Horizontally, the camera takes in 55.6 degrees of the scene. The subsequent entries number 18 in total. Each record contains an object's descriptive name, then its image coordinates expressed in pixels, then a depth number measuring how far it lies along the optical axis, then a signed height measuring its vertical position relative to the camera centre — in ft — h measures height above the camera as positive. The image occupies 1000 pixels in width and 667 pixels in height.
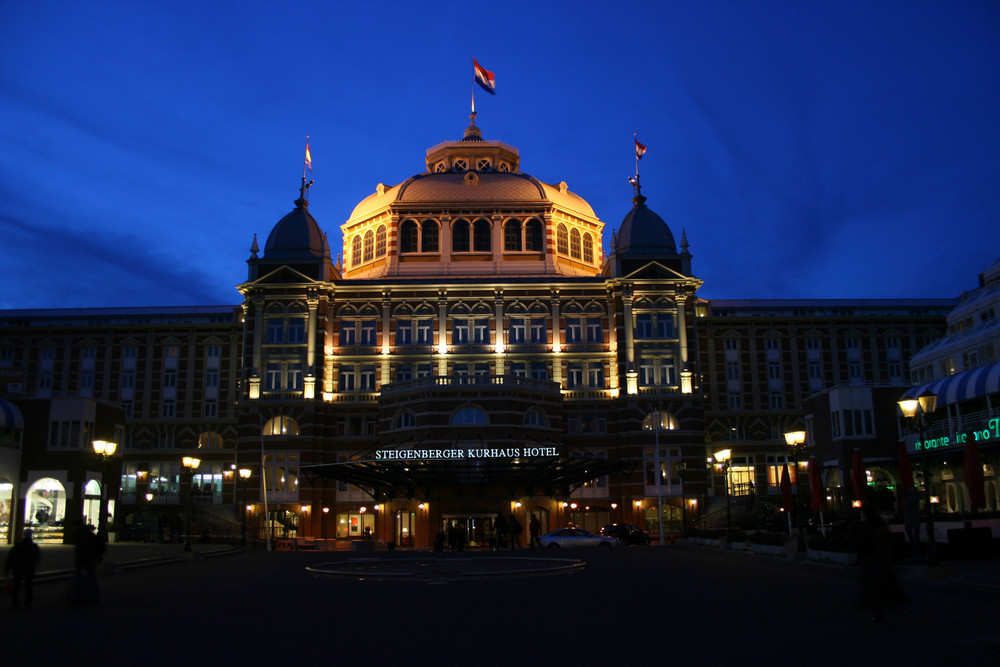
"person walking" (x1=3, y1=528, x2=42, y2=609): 73.72 -3.67
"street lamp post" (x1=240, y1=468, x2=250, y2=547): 200.23 +0.06
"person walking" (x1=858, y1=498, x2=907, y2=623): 58.85 -4.19
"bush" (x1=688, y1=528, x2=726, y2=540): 170.49 -4.95
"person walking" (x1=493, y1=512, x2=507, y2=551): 175.11 -3.31
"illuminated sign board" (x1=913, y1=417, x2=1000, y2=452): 163.49 +11.78
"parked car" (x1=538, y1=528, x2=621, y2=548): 184.03 -5.98
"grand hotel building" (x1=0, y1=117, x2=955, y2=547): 221.25 +38.07
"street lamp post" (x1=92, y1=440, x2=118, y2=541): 127.14 +8.21
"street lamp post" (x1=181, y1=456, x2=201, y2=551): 166.30 +8.85
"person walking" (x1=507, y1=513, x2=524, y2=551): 161.48 -3.09
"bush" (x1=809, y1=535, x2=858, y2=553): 107.55 -4.54
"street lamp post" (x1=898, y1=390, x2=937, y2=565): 101.71 +10.38
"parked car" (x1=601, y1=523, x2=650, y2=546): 201.46 -5.35
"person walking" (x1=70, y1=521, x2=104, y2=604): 75.31 -3.64
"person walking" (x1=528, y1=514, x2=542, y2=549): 215.67 -4.47
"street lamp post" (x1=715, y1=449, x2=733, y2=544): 163.62 +8.53
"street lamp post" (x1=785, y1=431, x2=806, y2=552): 121.92 +8.06
